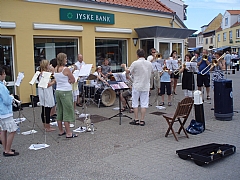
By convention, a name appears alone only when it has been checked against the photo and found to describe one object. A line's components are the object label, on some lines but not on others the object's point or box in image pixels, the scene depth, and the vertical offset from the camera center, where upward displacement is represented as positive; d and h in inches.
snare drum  428.4 -34.3
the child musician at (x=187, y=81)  402.3 -20.1
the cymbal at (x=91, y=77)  380.2 -12.4
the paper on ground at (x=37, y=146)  239.8 -64.5
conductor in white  301.7 -14.5
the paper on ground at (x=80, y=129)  290.8 -61.5
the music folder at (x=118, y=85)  319.0 -20.0
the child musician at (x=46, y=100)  283.6 -31.2
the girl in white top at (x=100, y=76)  399.7 -11.7
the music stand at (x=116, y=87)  317.2 -21.4
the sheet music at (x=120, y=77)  331.9 -11.1
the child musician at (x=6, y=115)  205.5 -33.0
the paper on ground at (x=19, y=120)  328.6 -58.9
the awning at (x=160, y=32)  541.6 +67.3
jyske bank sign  449.1 +83.1
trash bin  313.9 -34.8
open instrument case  192.5 -59.1
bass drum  416.5 -41.9
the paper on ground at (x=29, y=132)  286.4 -62.7
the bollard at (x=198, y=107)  283.6 -39.3
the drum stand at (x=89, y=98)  433.4 -45.5
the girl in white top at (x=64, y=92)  256.1 -21.4
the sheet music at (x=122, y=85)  326.0 -19.8
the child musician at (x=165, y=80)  398.3 -17.9
